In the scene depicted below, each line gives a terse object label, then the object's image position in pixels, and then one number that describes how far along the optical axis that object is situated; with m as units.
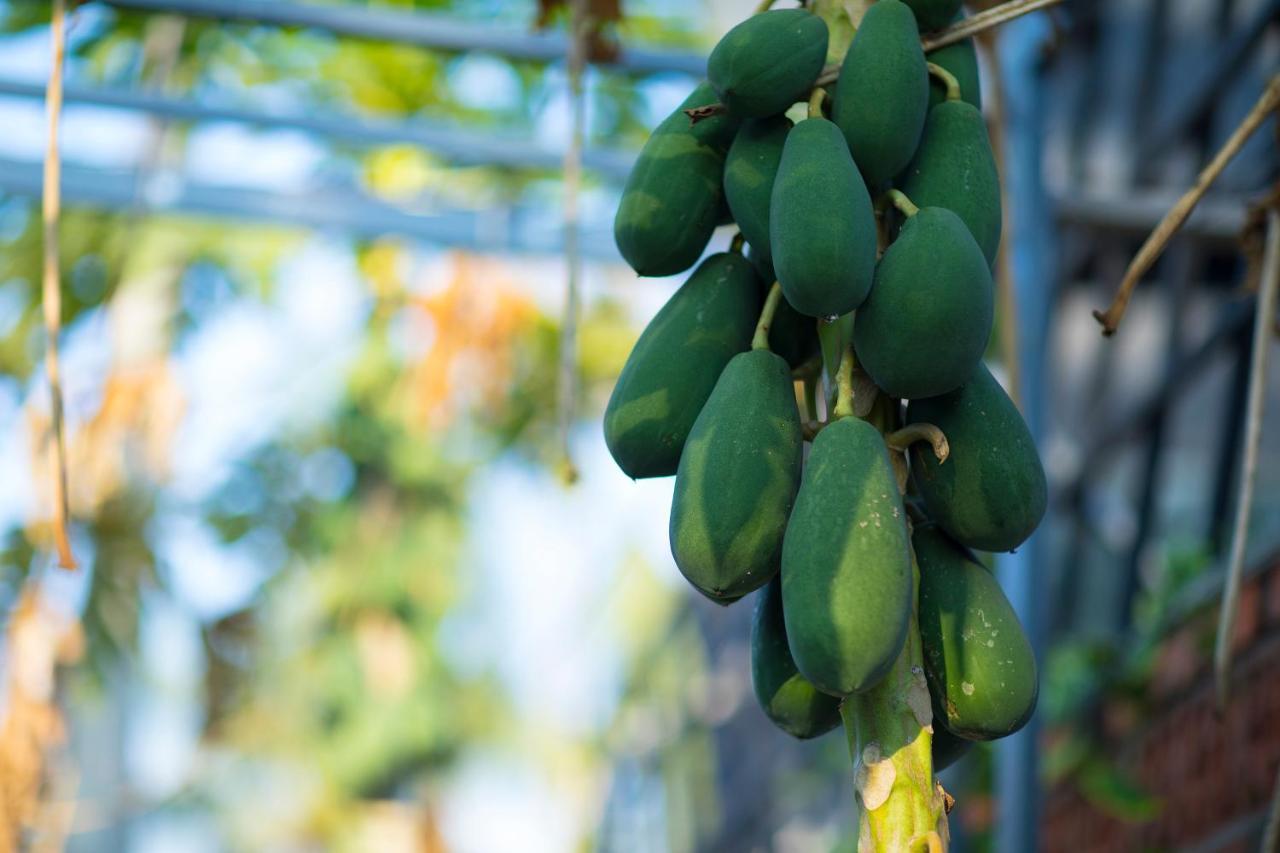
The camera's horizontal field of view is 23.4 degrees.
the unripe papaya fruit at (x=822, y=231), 2.08
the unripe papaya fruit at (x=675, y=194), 2.27
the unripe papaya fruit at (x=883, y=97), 2.18
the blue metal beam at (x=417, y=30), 4.51
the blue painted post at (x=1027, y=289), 3.74
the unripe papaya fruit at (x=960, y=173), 2.18
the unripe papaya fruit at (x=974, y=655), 2.09
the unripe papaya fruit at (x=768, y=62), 2.19
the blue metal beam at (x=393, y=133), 5.65
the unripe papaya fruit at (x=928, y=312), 2.08
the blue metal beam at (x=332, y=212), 6.81
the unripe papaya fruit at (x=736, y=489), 2.08
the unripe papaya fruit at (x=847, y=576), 2.00
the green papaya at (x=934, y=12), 2.29
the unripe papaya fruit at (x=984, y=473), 2.13
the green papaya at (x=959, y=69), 2.29
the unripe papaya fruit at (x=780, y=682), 2.18
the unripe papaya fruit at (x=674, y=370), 2.20
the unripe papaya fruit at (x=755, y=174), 2.21
